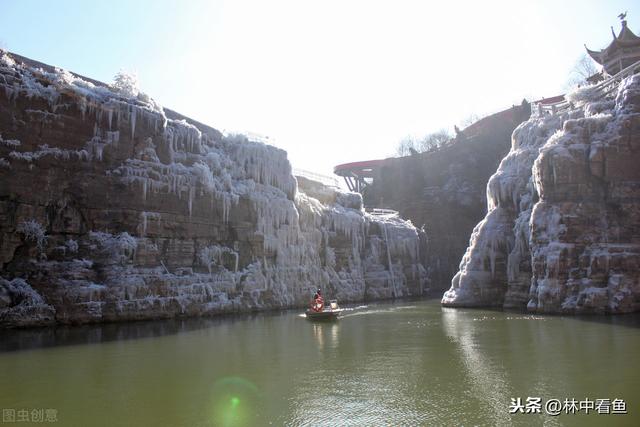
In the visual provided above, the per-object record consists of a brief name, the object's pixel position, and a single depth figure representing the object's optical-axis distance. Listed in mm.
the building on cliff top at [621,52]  34500
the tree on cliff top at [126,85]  24031
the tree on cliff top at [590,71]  52894
